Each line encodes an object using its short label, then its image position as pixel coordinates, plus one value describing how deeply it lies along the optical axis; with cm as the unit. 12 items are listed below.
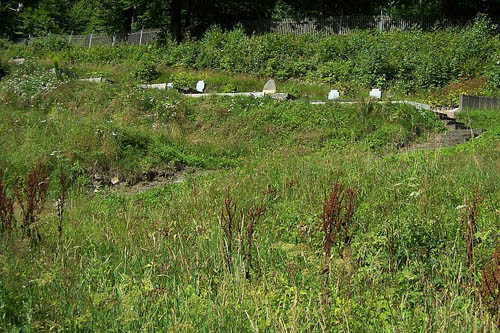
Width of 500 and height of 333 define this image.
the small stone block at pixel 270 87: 1692
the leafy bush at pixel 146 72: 2353
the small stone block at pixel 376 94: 1518
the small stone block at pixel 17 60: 2401
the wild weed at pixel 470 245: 323
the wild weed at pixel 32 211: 386
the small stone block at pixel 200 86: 1900
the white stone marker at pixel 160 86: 1791
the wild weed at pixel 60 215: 400
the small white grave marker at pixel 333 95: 1623
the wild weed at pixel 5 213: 390
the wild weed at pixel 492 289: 256
